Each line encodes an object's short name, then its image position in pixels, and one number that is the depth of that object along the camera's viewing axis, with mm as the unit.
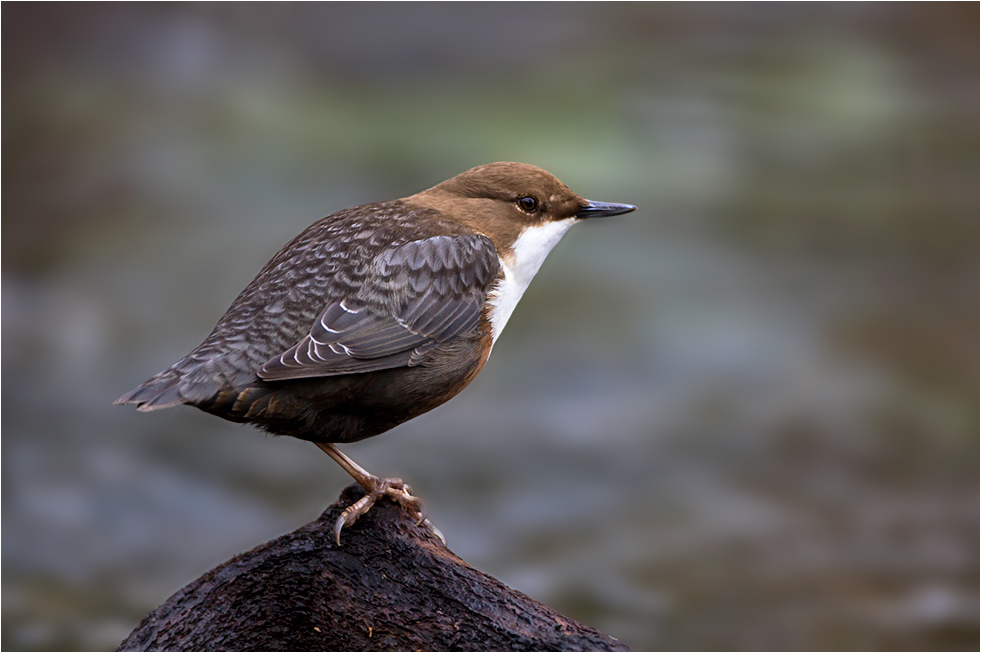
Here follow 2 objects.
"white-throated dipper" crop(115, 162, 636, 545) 4723
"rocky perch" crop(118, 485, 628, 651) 4961
